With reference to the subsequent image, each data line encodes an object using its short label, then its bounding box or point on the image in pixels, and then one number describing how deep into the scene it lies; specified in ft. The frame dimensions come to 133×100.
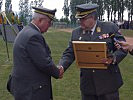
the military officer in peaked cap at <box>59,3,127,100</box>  9.63
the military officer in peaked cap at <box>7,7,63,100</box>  8.71
